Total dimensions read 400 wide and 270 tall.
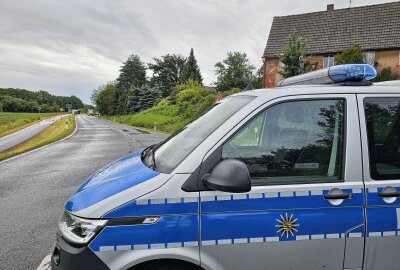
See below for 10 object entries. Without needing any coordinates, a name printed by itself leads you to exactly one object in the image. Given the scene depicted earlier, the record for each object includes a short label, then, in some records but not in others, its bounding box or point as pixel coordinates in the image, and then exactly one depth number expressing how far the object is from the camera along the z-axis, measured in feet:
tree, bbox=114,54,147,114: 299.56
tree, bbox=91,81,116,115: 324.23
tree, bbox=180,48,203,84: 226.83
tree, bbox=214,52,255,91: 191.93
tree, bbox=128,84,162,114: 221.05
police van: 7.15
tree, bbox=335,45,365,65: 92.58
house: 106.83
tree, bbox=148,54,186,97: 268.82
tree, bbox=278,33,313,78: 84.23
